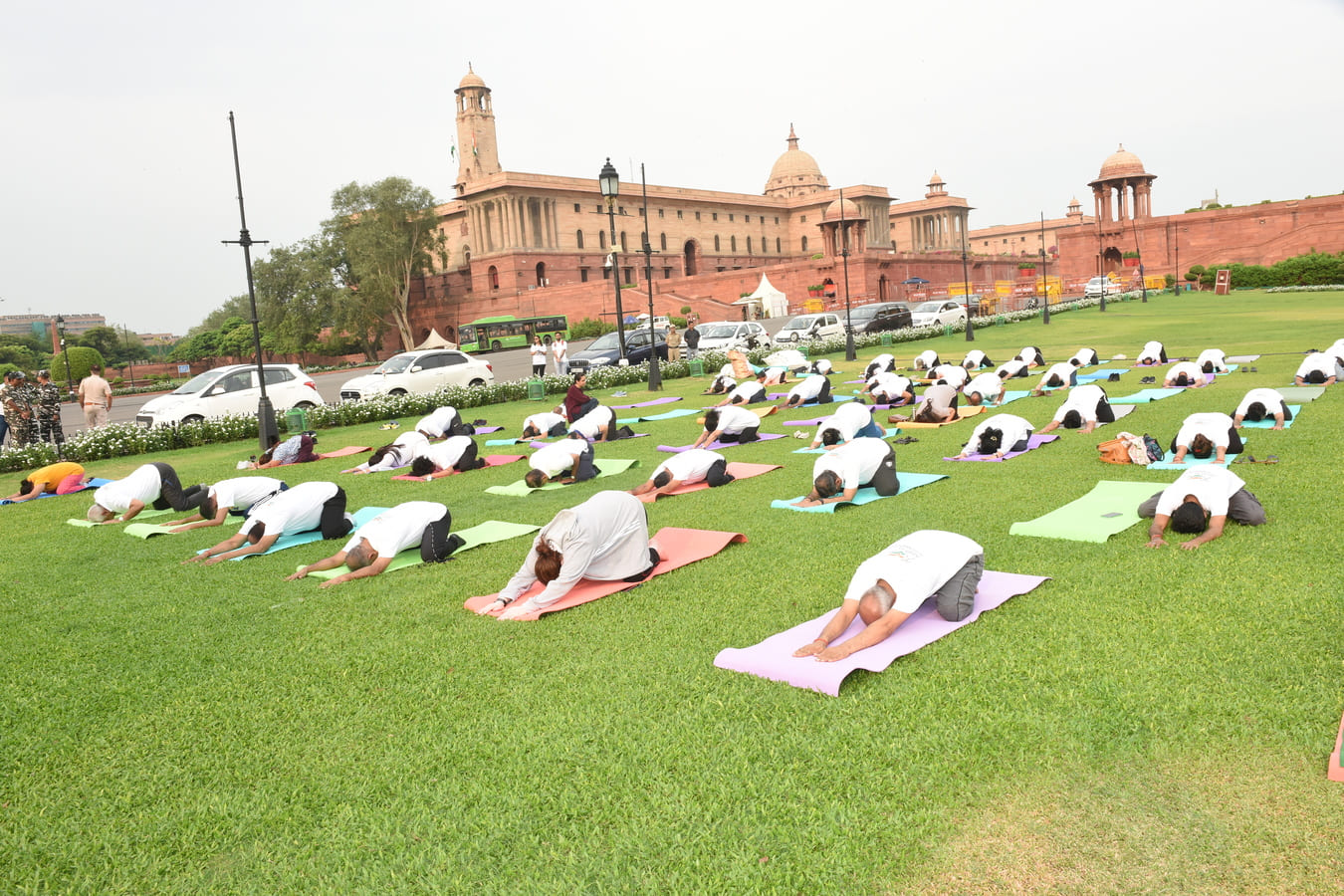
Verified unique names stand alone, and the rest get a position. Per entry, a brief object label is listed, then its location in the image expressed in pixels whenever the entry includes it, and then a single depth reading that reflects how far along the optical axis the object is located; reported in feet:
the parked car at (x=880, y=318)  115.96
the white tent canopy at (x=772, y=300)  186.91
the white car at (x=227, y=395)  59.88
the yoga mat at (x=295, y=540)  28.78
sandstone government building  196.03
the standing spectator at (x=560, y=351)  86.99
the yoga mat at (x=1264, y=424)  37.34
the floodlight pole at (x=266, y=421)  53.57
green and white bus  167.63
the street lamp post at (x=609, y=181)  67.26
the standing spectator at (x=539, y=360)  86.84
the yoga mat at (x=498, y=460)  43.37
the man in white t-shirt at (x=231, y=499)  31.96
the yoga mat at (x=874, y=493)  28.94
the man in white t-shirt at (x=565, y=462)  36.96
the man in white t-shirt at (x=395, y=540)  24.79
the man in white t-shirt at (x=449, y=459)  40.73
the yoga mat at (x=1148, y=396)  48.06
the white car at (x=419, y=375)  69.41
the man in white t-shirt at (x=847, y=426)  38.40
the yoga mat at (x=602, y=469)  35.72
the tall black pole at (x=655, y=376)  73.97
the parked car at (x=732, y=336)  104.78
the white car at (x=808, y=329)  113.39
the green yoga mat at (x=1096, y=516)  23.94
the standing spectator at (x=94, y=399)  57.36
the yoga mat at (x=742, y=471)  34.35
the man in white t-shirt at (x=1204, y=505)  22.12
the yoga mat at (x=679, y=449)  43.96
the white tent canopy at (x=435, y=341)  178.19
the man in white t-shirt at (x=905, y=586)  17.12
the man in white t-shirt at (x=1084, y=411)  40.52
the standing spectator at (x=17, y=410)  52.06
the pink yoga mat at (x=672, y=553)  21.67
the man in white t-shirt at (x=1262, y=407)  36.60
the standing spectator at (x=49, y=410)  52.80
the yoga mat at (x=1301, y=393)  43.86
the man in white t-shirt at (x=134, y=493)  34.19
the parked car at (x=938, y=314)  121.60
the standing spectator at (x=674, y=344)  89.51
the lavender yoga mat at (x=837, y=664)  16.11
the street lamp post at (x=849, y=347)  90.38
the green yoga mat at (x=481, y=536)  25.73
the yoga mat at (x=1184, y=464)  31.12
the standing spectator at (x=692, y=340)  95.33
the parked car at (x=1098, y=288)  169.60
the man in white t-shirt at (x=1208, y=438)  30.42
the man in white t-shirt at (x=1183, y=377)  52.19
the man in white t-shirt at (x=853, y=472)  29.22
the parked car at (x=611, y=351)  90.17
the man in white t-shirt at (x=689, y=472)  33.53
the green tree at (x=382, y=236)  191.11
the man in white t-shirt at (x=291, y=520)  27.58
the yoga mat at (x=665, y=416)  56.29
